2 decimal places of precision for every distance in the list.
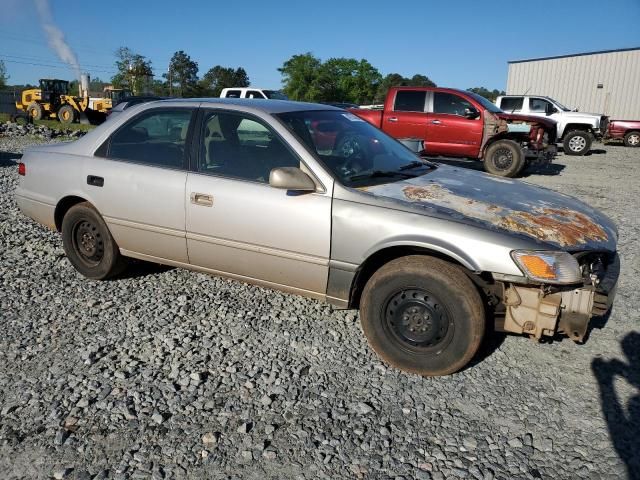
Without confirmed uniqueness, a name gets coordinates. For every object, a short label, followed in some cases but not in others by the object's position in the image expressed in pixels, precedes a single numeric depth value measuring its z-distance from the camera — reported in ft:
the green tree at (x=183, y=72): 267.61
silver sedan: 9.80
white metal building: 91.66
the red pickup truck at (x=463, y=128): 36.81
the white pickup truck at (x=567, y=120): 58.90
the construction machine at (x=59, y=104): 93.04
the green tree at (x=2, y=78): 244.36
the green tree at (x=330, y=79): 229.66
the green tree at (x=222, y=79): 273.33
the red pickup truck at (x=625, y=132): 72.59
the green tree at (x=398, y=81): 263.29
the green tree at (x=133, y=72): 207.53
